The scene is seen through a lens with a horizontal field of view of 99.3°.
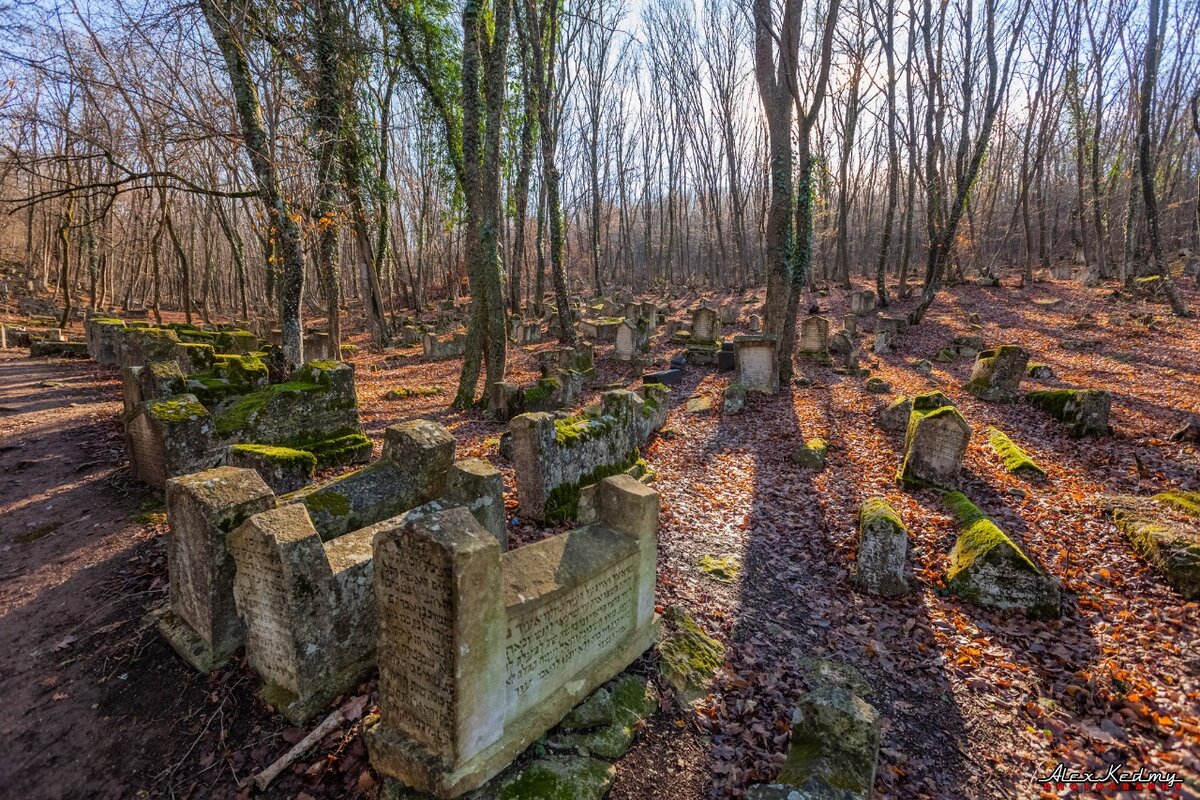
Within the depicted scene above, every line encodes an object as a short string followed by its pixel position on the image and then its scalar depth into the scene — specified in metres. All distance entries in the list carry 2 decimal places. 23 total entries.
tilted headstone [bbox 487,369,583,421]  10.30
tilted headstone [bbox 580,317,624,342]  19.62
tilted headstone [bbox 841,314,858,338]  18.43
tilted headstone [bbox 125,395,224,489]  6.17
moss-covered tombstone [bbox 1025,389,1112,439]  8.39
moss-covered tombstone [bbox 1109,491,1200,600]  4.86
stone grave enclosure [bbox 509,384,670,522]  6.38
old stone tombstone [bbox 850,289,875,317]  22.30
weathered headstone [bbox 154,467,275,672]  3.81
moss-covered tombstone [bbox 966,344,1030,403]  10.66
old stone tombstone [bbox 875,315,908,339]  17.88
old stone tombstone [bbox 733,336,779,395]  12.47
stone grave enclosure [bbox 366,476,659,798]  2.65
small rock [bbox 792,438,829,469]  8.61
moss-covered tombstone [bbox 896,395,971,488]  7.25
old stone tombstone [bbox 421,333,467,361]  18.77
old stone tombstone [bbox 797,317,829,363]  15.77
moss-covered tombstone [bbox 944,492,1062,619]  4.99
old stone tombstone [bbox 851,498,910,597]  5.45
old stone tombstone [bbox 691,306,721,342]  17.73
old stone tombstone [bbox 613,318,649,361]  16.02
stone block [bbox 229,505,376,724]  3.44
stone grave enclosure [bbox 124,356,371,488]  6.29
